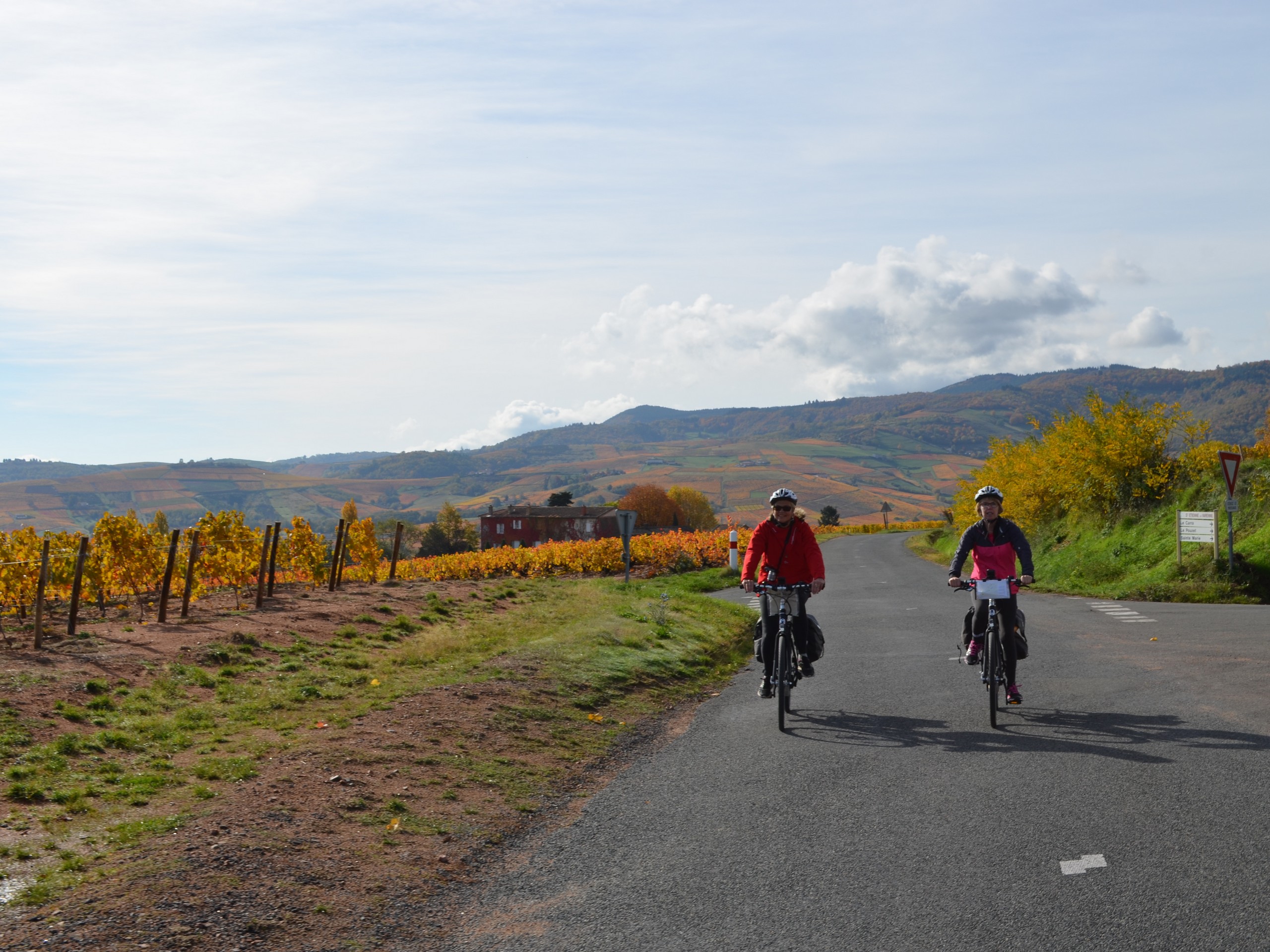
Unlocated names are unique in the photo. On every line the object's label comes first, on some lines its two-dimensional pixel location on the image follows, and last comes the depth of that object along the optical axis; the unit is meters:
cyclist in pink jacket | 9.54
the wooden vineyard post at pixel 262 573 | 17.31
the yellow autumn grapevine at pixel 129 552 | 17.41
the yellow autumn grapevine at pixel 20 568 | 15.13
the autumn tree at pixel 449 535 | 116.62
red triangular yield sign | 22.31
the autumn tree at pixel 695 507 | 153.62
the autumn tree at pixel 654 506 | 143.00
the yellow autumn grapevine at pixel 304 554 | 23.84
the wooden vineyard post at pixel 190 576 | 15.25
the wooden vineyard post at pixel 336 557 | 21.77
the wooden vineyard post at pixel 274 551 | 17.94
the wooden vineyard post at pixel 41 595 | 11.80
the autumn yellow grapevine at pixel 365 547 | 31.25
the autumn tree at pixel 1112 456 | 30.61
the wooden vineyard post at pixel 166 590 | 14.79
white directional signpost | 23.25
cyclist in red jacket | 9.81
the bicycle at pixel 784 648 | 9.51
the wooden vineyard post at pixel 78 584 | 13.20
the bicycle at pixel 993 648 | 9.25
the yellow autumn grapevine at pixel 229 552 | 18.97
